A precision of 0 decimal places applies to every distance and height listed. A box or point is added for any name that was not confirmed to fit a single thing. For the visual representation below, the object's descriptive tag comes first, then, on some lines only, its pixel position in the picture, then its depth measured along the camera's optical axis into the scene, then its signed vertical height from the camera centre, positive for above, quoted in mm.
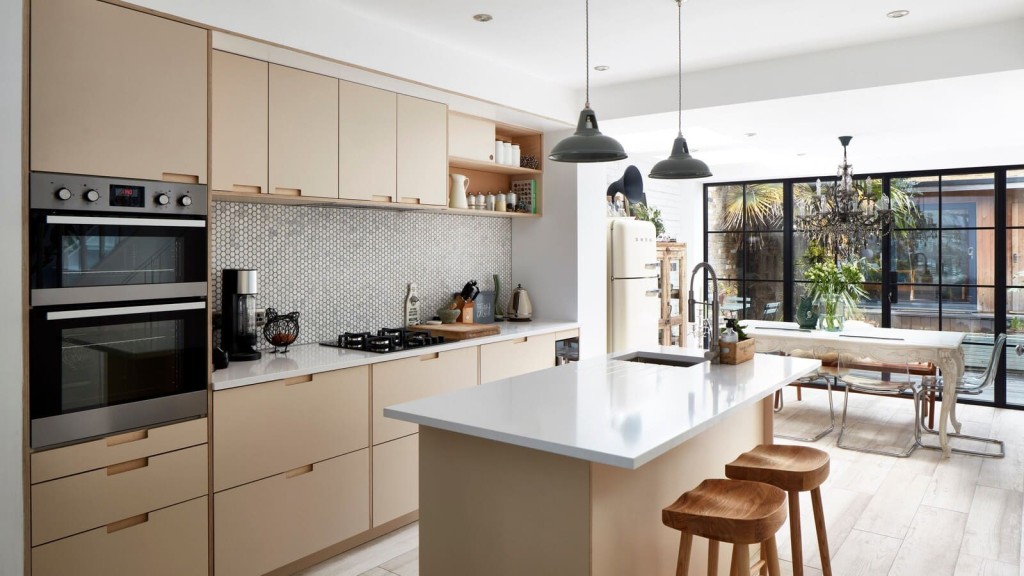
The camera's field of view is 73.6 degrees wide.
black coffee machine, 3123 -132
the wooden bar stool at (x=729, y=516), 1930 -662
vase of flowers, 5492 -25
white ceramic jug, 4359 +585
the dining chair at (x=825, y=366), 5305 -646
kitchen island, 1968 -594
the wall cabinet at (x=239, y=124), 2947 +707
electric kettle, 5012 -163
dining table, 4809 -431
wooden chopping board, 4031 -272
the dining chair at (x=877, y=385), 4969 -729
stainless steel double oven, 2234 -76
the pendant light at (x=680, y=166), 3238 +568
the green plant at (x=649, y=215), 6367 +666
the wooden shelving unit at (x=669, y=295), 6570 -97
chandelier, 5516 +547
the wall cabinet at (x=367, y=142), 3467 +742
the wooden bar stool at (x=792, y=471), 2410 -659
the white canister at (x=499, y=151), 4691 +917
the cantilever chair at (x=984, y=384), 4812 -698
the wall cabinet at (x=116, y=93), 2234 +670
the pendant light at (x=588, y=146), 2701 +553
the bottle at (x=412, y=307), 4395 -144
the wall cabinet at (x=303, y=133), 3180 +722
